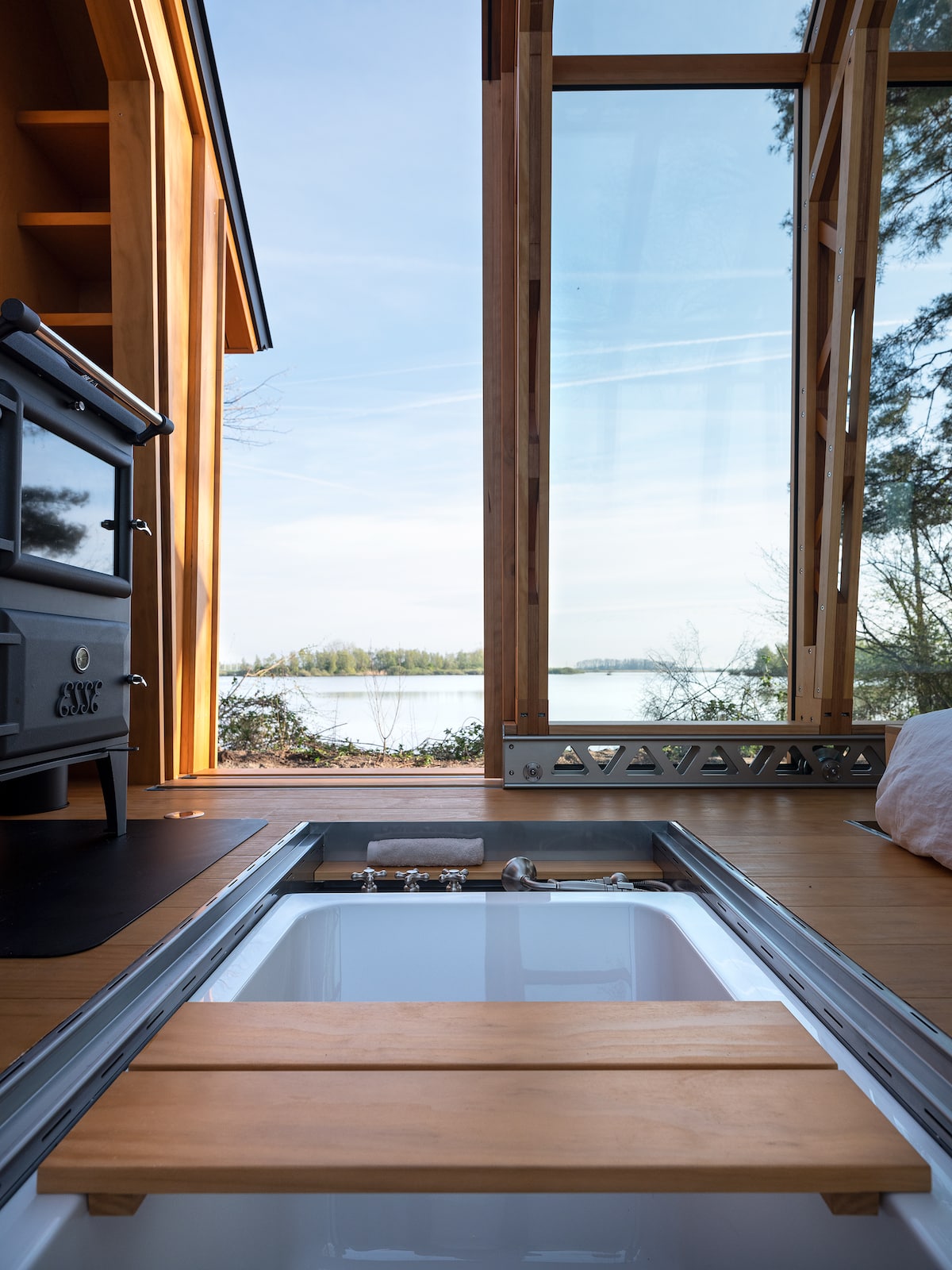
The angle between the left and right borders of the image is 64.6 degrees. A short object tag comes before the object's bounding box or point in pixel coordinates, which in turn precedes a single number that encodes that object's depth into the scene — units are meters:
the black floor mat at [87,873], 1.02
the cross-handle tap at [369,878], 1.45
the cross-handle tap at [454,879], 1.45
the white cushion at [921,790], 1.35
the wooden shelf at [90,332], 2.33
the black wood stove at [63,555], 1.20
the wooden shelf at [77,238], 2.30
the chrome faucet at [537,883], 1.40
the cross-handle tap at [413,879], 1.44
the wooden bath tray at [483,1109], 0.56
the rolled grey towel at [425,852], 1.53
